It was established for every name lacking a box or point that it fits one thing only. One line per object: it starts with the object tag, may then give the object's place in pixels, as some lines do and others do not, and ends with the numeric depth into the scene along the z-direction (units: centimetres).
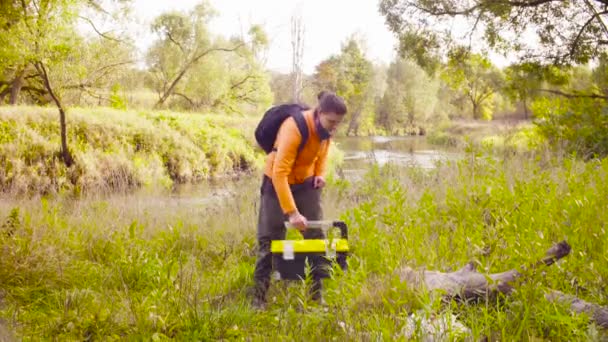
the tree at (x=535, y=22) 1012
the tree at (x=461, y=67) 1156
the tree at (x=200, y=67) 2727
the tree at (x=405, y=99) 4334
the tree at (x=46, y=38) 996
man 341
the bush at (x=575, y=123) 1041
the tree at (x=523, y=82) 1051
